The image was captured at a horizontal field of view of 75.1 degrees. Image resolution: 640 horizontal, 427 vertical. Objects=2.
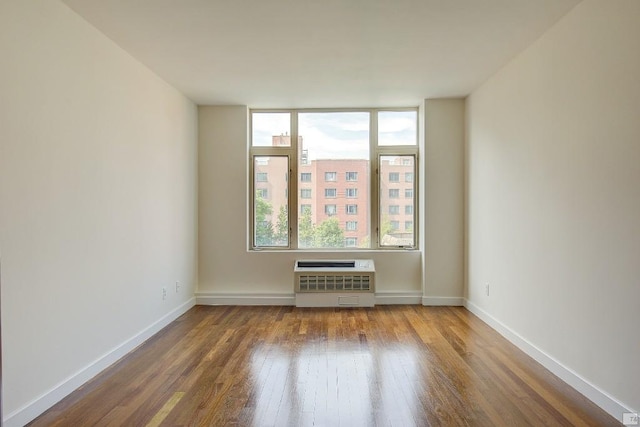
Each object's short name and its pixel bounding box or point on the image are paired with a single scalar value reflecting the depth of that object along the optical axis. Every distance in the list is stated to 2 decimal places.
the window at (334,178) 5.41
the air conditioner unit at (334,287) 5.07
